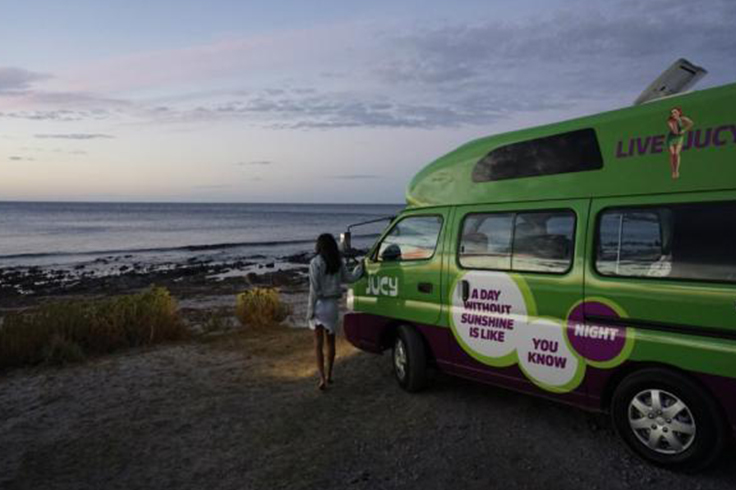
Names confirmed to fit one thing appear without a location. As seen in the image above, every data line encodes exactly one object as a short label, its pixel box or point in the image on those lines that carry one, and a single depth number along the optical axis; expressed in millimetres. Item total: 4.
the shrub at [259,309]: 11531
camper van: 4164
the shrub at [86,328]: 8758
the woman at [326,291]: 6887
